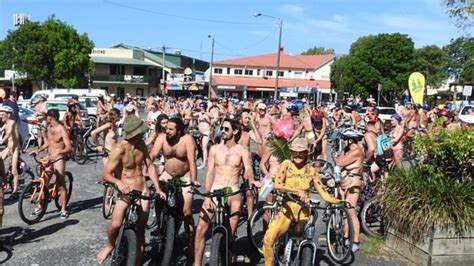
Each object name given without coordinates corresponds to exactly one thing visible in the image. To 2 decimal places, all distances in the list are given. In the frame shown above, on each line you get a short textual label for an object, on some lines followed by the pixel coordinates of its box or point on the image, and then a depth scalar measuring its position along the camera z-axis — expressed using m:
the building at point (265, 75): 75.21
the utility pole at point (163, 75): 66.88
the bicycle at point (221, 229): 5.37
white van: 27.28
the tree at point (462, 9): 17.03
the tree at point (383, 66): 62.84
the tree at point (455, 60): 66.38
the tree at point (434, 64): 74.75
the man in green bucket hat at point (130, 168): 5.53
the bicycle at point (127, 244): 5.18
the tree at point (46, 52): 50.72
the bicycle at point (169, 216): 5.72
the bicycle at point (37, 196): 7.83
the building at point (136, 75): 70.38
